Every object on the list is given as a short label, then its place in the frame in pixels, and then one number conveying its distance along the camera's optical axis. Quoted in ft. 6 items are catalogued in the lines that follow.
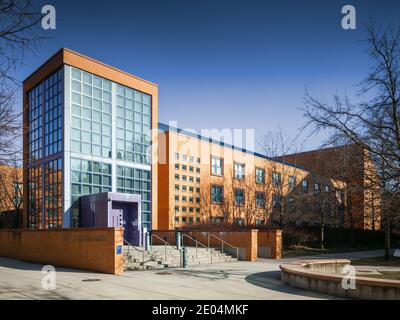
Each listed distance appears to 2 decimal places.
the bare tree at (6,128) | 31.01
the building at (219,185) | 112.27
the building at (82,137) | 84.23
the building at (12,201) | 124.66
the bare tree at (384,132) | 41.37
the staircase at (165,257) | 57.98
